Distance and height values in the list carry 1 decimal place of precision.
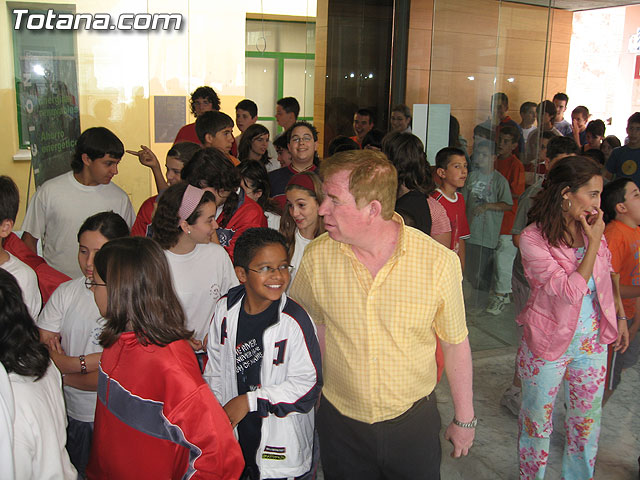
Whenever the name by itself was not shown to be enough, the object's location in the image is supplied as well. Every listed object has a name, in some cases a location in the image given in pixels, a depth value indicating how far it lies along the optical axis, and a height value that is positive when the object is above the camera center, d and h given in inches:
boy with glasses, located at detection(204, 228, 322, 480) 90.2 -36.5
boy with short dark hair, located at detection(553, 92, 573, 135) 296.4 +3.0
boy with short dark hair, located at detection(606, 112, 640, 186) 241.5 -12.9
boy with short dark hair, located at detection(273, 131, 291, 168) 213.8 -12.8
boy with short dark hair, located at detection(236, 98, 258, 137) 252.7 -0.5
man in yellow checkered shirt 82.4 -28.4
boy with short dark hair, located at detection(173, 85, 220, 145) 243.8 +4.1
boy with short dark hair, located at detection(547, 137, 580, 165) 176.1 -7.7
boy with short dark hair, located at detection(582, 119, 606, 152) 299.7 -5.5
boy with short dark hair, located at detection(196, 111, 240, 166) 188.9 -6.3
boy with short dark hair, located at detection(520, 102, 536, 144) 208.2 +0.8
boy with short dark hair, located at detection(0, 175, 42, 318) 103.9 -26.0
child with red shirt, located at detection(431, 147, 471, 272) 184.1 -20.4
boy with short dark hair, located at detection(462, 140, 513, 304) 216.8 -32.0
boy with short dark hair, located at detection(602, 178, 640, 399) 143.5 -24.9
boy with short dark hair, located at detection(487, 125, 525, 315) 213.3 -35.0
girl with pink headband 115.3 -27.2
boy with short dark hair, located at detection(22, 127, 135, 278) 148.6 -22.6
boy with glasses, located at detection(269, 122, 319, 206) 185.8 -12.4
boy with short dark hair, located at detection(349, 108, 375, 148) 296.8 -3.3
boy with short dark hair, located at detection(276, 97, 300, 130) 267.0 +1.3
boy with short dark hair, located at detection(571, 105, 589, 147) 332.5 +0.7
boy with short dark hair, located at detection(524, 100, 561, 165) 208.4 -6.8
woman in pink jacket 116.4 -37.1
